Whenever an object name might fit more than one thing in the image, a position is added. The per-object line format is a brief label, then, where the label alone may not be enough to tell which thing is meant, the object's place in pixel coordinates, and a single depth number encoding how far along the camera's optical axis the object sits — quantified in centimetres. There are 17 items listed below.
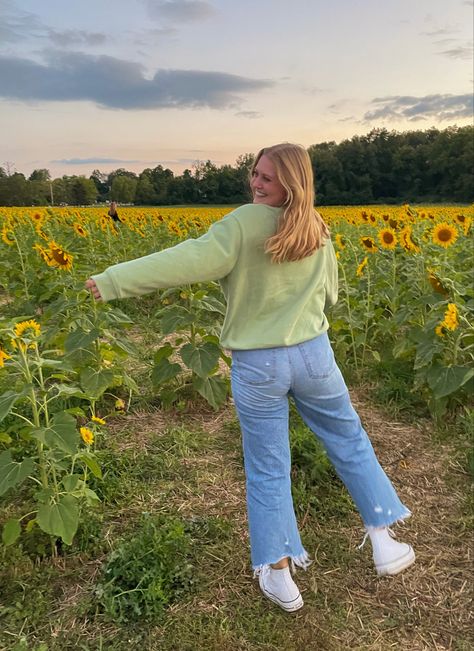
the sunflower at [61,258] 345
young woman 183
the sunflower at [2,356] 200
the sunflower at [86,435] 244
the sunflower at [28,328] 221
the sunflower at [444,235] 454
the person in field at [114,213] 1019
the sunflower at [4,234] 634
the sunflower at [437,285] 364
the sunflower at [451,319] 300
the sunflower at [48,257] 356
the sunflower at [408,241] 420
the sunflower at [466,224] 693
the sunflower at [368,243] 509
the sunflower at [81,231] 595
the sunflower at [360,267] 428
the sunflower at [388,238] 456
